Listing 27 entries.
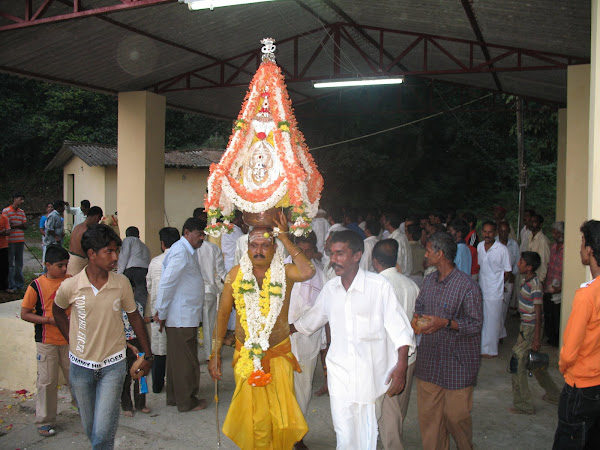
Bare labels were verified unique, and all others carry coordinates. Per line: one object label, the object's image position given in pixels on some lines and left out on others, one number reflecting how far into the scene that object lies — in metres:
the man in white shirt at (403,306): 4.50
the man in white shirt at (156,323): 6.35
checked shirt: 4.14
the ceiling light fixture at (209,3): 5.93
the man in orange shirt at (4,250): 11.17
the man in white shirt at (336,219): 10.04
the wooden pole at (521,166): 16.50
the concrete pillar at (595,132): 4.05
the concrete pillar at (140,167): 11.52
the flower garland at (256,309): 4.36
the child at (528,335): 5.61
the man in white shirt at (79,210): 10.05
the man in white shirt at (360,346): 3.96
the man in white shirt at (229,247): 8.66
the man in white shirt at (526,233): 10.15
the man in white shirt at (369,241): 7.65
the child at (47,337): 5.16
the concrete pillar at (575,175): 7.50
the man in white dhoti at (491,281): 7.80
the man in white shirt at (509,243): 9.80
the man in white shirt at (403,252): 7.61
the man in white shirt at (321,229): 10.27
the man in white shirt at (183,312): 5.83
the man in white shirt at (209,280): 7.16
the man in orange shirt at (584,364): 3.37
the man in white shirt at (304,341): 5.17
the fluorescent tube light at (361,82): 10.74
